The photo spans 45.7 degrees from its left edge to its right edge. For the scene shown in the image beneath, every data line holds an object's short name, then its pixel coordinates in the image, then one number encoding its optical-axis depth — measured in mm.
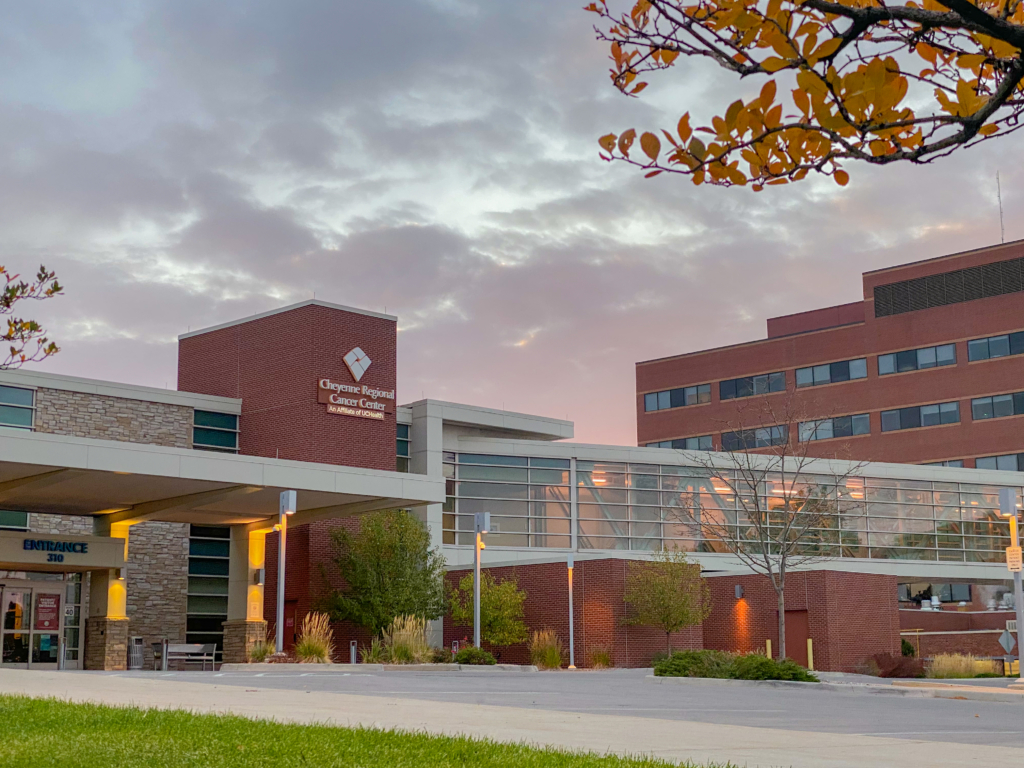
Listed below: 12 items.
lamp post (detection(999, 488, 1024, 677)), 22188
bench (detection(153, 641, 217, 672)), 35938
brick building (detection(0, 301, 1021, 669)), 32406
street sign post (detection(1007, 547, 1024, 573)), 22078
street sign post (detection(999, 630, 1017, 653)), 29672
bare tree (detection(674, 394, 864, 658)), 45969
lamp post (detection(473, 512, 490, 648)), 32697
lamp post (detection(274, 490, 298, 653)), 28688
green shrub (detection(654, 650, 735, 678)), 26578
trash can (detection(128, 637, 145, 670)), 35188
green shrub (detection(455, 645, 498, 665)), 31891
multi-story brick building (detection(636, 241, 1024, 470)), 65312
